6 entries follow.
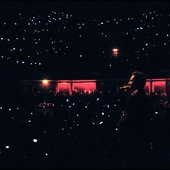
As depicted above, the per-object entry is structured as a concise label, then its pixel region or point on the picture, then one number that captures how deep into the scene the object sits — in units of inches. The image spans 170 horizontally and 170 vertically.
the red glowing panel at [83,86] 935.0
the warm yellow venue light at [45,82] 920.2
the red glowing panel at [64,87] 932.0
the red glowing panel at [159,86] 927.5
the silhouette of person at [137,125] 155.6
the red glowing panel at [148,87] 937.5
